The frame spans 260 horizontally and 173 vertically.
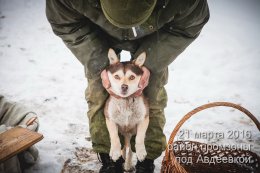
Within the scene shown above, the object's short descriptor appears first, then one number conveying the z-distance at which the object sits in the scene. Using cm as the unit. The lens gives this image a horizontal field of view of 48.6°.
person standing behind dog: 148
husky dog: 157
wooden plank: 181
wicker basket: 200
